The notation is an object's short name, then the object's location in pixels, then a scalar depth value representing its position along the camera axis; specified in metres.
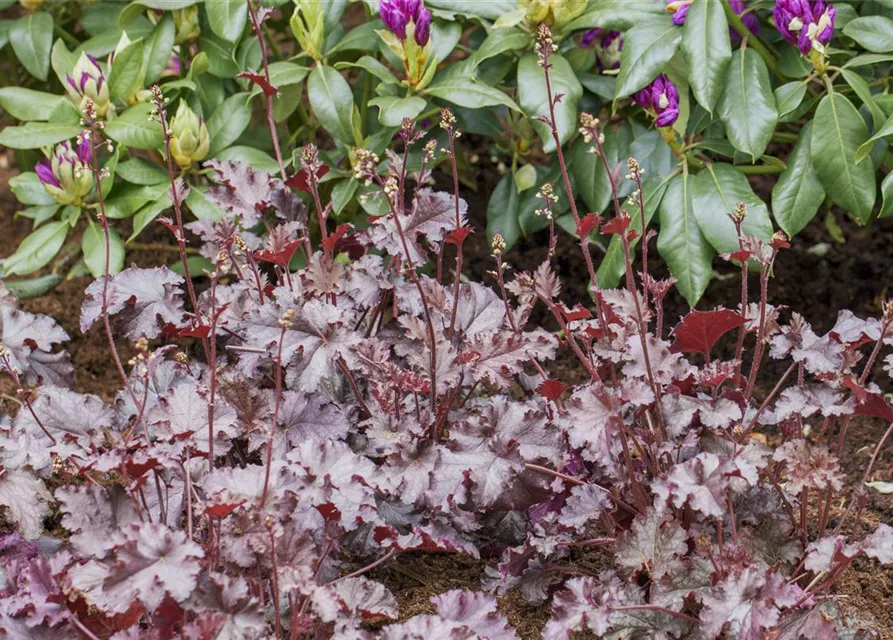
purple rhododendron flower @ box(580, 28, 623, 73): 2.58
